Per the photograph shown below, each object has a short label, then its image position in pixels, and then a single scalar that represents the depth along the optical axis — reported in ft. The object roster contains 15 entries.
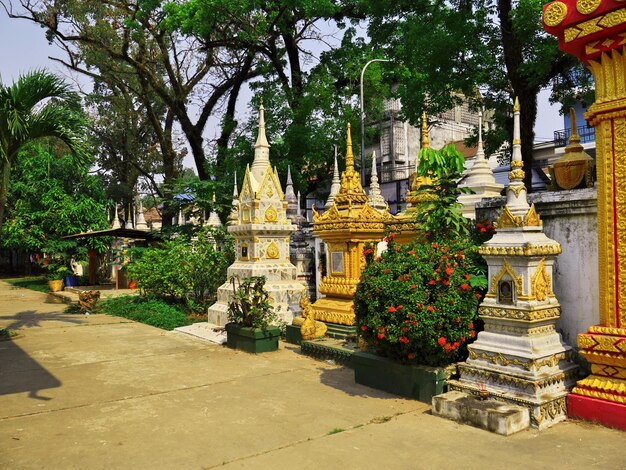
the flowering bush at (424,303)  18.21
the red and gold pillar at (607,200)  16.05
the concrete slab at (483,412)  15.51
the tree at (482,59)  43.78
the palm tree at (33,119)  32.24
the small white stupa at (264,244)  35.24
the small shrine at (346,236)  29.37
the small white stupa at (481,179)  31.32
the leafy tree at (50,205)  79.87
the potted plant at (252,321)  29.09
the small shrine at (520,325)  16.47
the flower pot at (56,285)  67.41
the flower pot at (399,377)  18.83
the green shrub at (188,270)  43.68
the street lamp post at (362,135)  56.75
